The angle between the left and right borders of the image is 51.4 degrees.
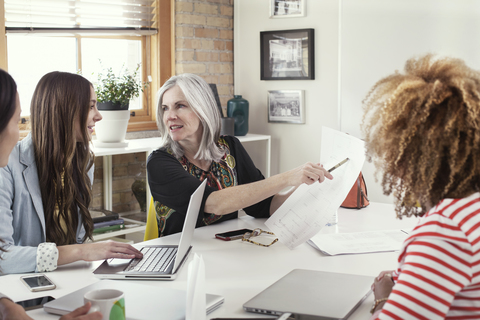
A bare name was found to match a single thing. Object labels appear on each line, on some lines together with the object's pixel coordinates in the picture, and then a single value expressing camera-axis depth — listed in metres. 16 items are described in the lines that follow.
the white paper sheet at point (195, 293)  0.99
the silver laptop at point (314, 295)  1.08
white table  1.22
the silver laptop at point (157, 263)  1.33
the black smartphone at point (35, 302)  1.16
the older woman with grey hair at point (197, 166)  1.76
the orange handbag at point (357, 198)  2.11
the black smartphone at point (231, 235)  1.72
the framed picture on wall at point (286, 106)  3.65
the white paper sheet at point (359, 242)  1.58
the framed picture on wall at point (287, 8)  3.57
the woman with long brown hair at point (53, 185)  1.44
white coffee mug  0.91
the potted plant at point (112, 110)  2.83
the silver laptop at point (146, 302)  1.07
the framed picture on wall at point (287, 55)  3.56
